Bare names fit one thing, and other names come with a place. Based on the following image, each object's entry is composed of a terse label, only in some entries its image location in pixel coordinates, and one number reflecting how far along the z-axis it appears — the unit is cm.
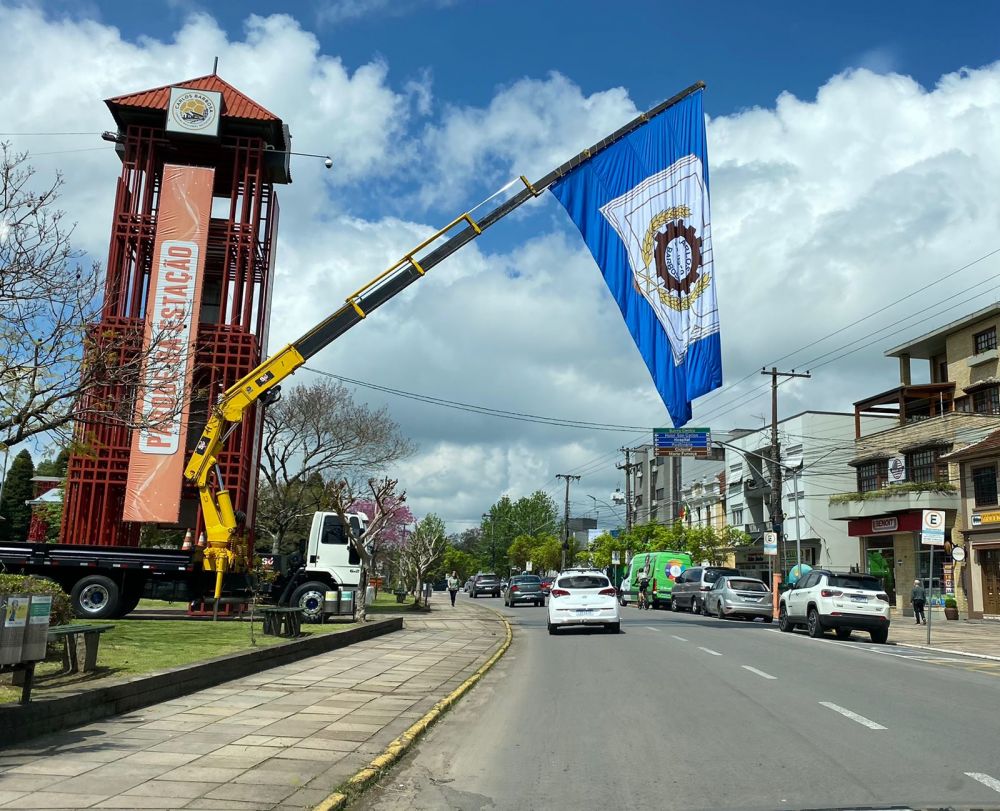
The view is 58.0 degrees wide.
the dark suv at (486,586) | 7212
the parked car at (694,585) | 3753
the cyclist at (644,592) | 4432
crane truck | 2106
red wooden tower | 2683
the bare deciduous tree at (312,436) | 4128
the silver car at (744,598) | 3306
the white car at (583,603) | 2367
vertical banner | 2612
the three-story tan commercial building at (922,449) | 4125
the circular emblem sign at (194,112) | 2783
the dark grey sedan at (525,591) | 4631
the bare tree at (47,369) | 1094
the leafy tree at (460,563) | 11662
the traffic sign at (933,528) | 2362
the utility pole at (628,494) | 7144
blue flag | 2133
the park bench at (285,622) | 1667
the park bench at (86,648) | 988
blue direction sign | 4462
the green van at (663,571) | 4347
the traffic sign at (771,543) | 3622
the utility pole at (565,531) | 8821
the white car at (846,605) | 2341
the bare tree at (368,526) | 2333
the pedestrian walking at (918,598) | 3266
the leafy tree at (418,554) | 3994
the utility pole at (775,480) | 3844
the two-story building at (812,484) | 5972
